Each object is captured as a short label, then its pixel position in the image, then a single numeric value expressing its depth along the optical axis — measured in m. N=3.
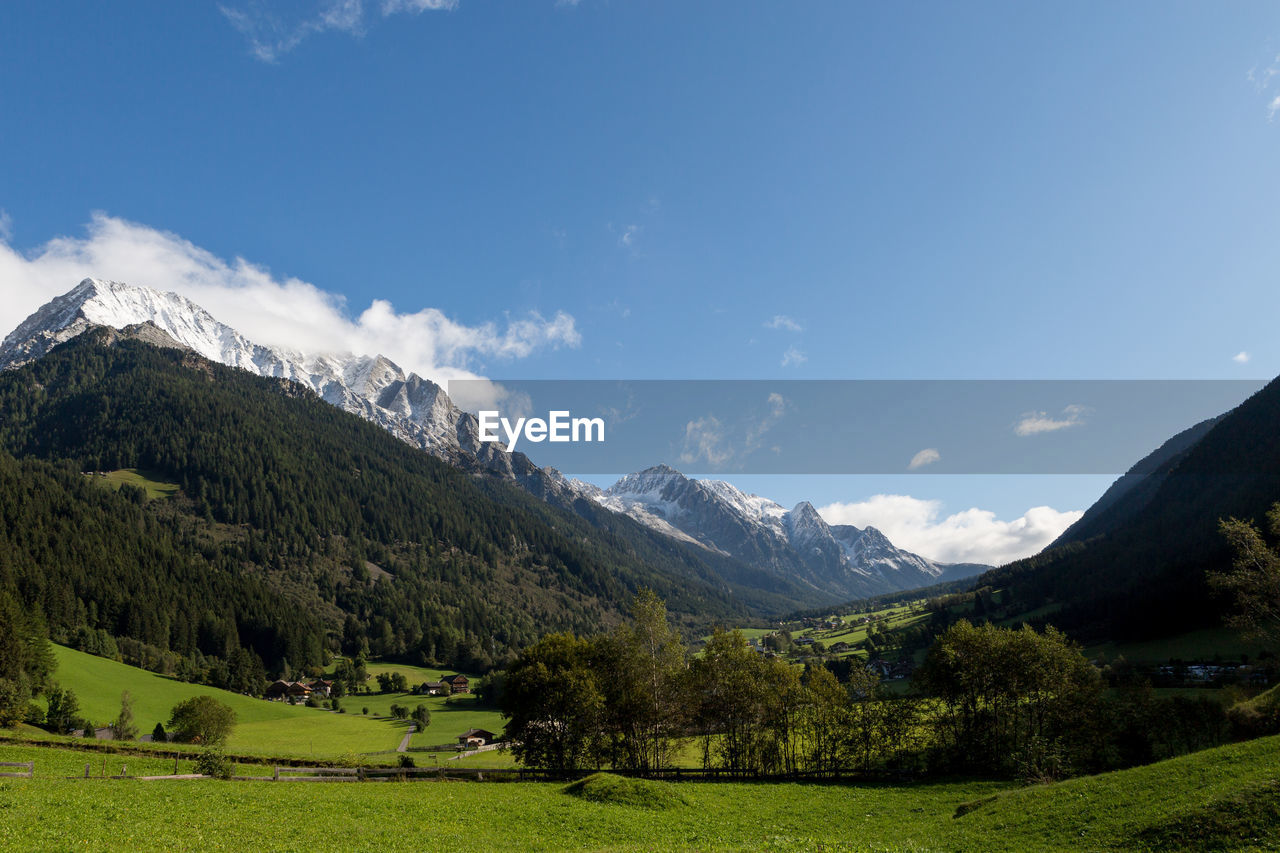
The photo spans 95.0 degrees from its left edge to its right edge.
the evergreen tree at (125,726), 85.50
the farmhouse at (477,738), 103.15
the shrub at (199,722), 84.31
